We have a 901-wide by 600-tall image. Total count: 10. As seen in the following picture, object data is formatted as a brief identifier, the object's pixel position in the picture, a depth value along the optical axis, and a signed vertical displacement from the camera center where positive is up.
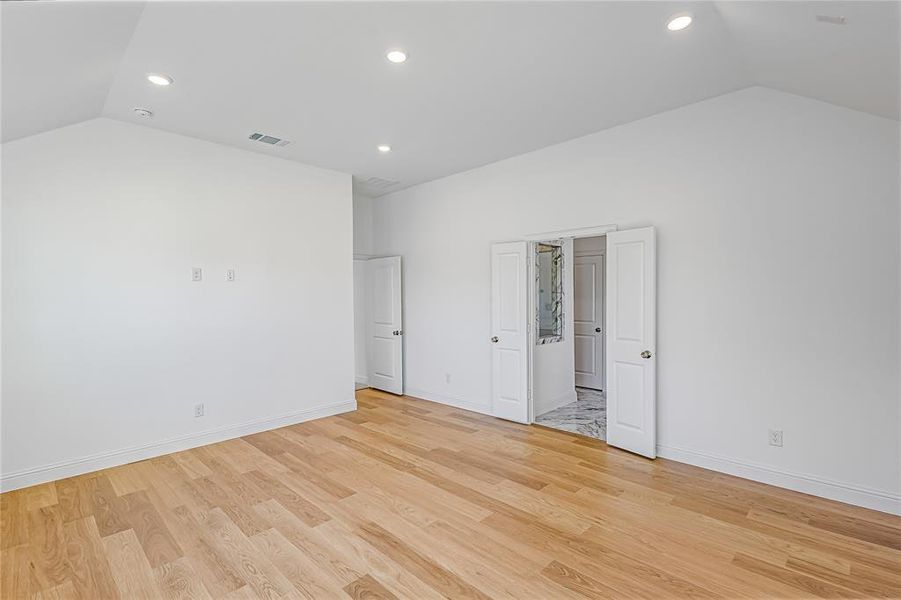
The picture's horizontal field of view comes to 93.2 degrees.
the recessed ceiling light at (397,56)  2.69 +1.50
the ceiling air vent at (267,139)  4.18 +1.54
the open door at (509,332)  4.89 -0.49
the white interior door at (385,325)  6.31 -0.51
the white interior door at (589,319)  6.70 -0.48
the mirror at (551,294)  5.80 -0.06
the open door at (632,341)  3.79 -0.48
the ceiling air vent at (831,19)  2.02 +1.28
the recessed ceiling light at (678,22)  2.38 +1.51
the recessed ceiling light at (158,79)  2.98 +1.53
